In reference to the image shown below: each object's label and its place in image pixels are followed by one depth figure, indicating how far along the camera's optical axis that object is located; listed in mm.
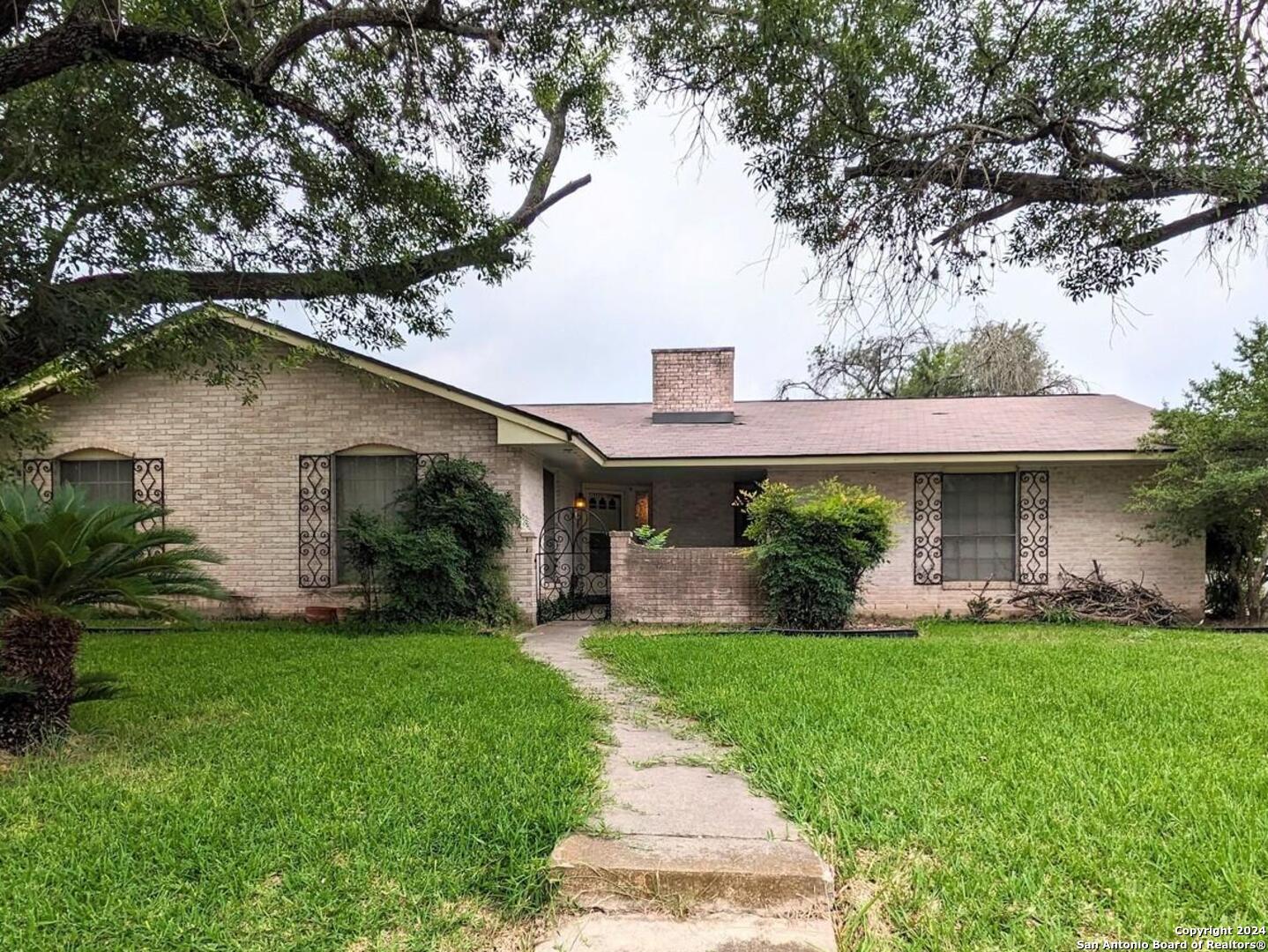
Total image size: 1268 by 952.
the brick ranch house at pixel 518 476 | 9992
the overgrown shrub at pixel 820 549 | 9031
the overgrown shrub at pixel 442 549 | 9000
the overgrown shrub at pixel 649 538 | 10219
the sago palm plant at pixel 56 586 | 4102
